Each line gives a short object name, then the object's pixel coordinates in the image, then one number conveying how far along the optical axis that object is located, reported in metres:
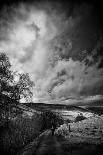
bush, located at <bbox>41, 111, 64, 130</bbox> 43.56
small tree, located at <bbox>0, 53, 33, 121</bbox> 8.82
